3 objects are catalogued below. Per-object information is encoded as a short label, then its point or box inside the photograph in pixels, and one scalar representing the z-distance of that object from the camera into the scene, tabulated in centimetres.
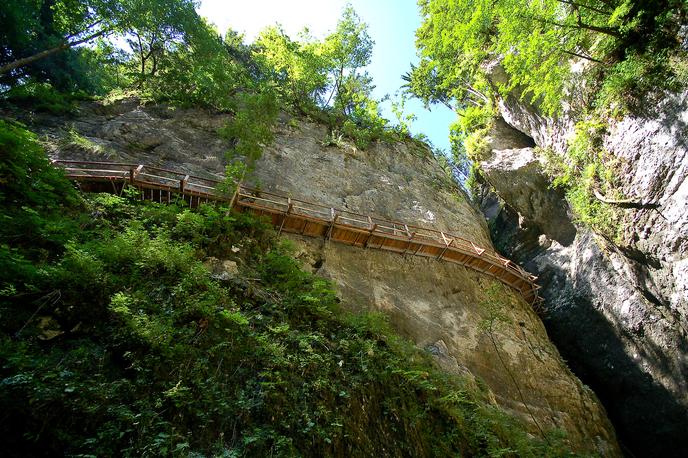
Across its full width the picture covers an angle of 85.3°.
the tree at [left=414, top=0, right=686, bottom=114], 1044
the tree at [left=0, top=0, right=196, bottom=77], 1457
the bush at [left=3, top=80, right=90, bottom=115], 1447
